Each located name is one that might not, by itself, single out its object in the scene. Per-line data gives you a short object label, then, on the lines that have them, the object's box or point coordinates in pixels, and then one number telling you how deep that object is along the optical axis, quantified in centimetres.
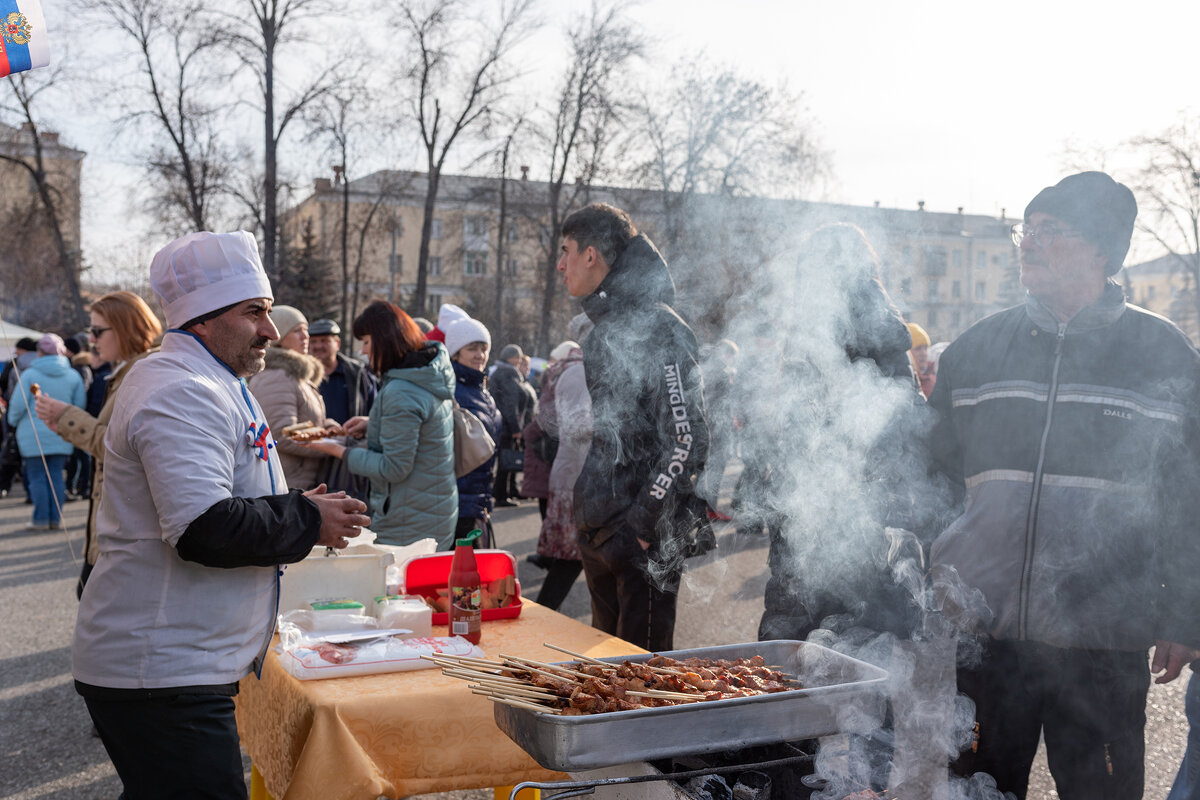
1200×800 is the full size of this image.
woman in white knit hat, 536
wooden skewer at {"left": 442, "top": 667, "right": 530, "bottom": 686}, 195
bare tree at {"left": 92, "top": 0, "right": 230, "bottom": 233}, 1792
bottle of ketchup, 287
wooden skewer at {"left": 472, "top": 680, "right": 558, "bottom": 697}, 191
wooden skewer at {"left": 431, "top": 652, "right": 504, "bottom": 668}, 212
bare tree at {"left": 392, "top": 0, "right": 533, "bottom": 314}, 2112
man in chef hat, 208
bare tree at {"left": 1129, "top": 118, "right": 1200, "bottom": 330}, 2458
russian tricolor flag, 339
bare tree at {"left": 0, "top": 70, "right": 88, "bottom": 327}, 1909
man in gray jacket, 238
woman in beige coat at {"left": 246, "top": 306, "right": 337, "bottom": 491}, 502
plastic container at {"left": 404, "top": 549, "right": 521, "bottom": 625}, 319
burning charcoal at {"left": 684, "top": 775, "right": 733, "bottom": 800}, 197
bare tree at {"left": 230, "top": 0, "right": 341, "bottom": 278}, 1823
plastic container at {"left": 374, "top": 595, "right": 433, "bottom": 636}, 286
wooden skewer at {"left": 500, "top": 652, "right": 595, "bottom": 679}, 208
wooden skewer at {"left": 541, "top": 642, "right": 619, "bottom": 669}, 214
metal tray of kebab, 170
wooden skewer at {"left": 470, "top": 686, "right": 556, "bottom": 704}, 189
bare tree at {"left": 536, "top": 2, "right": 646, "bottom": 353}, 2141
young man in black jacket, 325
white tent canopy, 1376
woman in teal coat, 436
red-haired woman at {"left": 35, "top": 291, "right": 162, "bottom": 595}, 412
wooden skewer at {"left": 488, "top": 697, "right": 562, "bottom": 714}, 177
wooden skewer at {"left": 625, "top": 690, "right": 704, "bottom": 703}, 190
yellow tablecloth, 225
